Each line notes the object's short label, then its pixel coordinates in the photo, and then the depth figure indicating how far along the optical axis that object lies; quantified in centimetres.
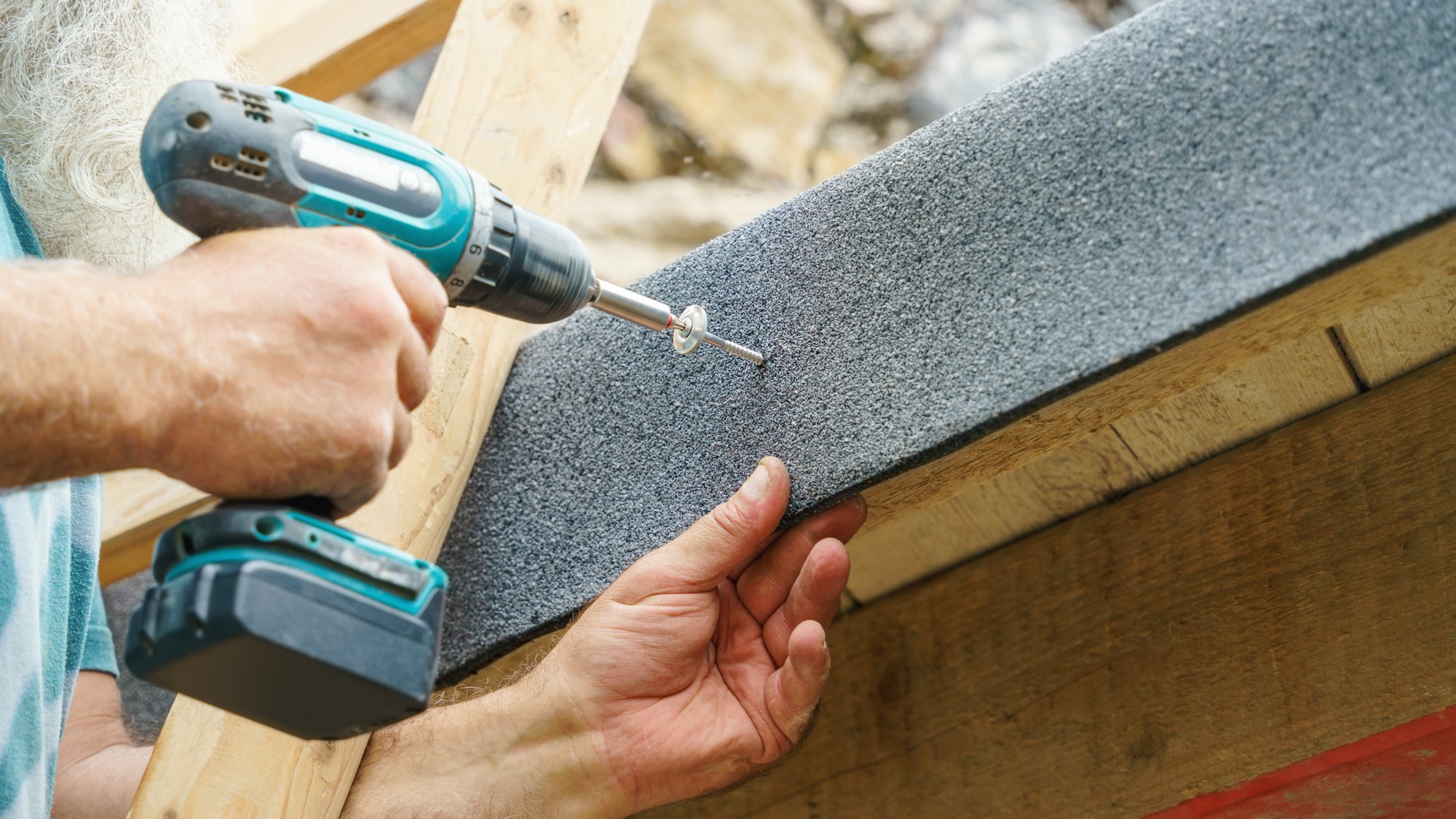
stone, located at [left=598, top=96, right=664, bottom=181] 217
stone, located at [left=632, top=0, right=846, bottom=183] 213
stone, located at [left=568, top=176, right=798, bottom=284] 215
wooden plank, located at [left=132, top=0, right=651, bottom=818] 99
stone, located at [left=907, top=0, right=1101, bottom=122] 206
